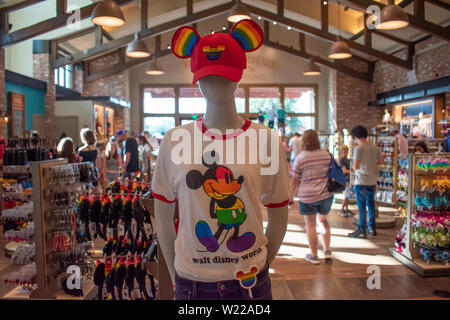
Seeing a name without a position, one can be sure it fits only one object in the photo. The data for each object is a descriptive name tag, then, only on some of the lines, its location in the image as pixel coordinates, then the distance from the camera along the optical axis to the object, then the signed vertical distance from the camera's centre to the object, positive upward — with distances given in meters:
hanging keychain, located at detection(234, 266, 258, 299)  1.29 -0.42
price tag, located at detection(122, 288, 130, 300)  2.86 -1.04
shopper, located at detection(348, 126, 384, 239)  4.94 -0.27
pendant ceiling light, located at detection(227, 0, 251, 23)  7.55 +2.73
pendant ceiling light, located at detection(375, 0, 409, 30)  5.57 +1.93
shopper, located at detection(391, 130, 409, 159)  7.22 +0.11
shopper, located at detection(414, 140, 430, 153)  6.28 +0.06
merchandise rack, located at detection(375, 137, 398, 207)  6.14 -0.29
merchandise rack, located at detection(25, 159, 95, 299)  2.94 -0.61
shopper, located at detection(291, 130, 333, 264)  3.80 -0.27
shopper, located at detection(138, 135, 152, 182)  8.33 -0.06
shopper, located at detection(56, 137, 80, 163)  4.00 +0.04
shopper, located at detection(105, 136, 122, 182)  7.60 -0.09
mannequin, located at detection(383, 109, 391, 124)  10.60 +0.90
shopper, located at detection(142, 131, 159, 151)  10.20 +0.27
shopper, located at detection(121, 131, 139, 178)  7.11 -0.08
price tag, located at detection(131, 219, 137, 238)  3.06 -0.60
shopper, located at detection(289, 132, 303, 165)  9.64 +0.15
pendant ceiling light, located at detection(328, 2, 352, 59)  8.05 +2.10
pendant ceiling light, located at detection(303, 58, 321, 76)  11.03 +2.37
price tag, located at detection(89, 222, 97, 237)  3.05 -0.58
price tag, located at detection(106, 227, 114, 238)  2.89 -0.59
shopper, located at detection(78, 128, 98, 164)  5.11 +0.07
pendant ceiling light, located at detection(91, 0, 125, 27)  5.59 +2.04
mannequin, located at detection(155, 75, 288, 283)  1.39 +0.09
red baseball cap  1.34 +0.38
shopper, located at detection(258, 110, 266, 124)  7.40 +0.67
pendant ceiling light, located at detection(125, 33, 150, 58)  7.75 +2.09
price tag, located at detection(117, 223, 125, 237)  2.87 -0.56
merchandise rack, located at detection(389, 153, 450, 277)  3.96 -0.57
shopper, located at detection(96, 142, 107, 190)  5.88 -0.18
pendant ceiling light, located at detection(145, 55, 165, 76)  10.69 +2.34
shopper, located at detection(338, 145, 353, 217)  6.61 -0.79
